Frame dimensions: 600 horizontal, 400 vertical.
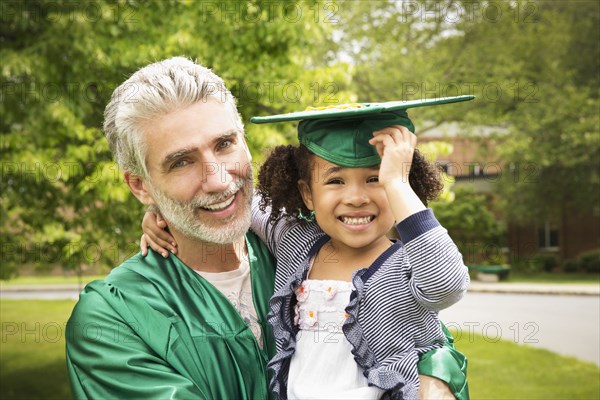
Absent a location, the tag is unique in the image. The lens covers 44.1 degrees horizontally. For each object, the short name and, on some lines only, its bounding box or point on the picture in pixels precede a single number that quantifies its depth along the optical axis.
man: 2.25
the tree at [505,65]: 20.45
